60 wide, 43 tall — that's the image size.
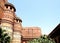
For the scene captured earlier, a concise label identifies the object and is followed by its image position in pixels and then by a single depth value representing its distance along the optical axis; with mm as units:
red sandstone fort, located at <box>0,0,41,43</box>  31728
